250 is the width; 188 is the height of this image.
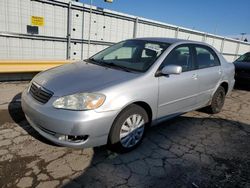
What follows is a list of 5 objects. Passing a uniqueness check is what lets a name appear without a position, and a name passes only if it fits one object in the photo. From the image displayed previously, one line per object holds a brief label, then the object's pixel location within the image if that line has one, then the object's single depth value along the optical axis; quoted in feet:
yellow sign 16.81
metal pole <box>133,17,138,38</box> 22.88
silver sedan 7.31
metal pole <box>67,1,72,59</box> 18.23
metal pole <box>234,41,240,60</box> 46.59
